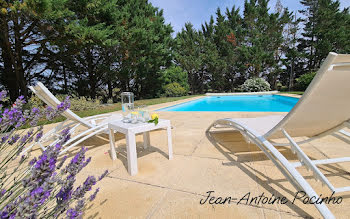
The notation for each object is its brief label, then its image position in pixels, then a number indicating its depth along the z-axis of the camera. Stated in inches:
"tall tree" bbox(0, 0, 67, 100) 194.1
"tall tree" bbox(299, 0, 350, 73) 619.5
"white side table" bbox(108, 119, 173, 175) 66.8
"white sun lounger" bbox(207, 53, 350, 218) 46.0
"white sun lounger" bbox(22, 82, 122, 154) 83.2
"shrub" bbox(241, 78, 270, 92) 617.9
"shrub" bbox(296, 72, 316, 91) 540.8
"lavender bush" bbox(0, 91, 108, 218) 18.0
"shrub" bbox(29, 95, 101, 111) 247.6
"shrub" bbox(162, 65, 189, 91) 597.9
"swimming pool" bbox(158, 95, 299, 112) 349.9
